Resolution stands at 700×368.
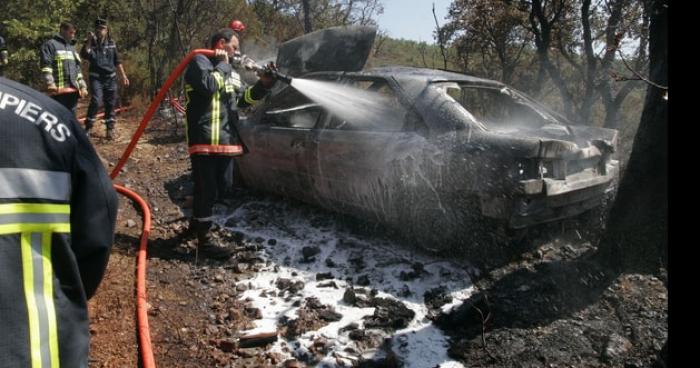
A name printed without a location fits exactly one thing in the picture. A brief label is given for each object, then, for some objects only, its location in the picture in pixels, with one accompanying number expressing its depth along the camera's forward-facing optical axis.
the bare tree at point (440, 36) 9.82
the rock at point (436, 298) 3.53
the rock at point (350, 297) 3.59
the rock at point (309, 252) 4.39
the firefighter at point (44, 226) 1.24
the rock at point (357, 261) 4.21
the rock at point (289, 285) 3.82
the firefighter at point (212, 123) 4.35
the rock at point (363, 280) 3.90
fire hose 2.81
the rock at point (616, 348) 2.87
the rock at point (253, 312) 3.48
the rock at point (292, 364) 2.85
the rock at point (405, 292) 3.70
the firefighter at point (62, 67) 7.05
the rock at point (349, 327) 3.24
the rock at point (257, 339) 3.10
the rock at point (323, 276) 4.00
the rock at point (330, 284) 3.87
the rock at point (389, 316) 3.27
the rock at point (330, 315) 3.38
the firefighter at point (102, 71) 7.98
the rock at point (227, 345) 3.05
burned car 3.63
